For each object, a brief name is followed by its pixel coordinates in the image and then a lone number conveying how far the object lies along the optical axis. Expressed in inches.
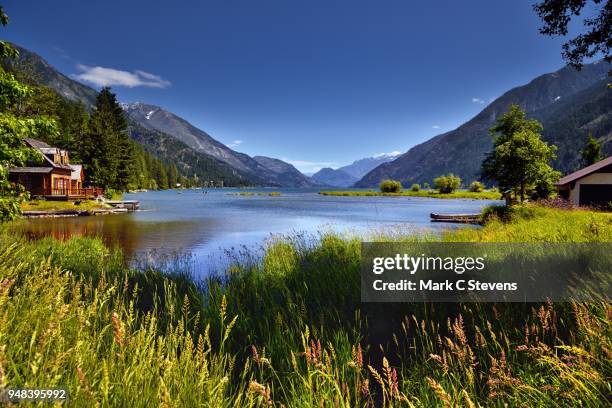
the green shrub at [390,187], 4977.9
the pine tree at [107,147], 2372.0
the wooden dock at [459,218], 1448.1
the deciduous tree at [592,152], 2350.1
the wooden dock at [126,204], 1884.8
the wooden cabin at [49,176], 1888.5
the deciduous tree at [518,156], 1286.9
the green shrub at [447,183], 4392.2
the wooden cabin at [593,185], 1357.0
